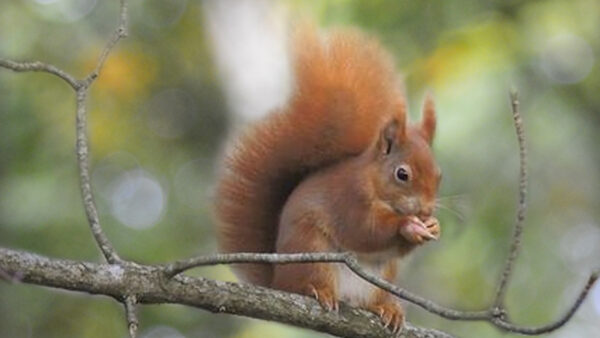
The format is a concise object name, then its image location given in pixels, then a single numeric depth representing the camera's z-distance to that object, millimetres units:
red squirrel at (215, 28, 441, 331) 6344
